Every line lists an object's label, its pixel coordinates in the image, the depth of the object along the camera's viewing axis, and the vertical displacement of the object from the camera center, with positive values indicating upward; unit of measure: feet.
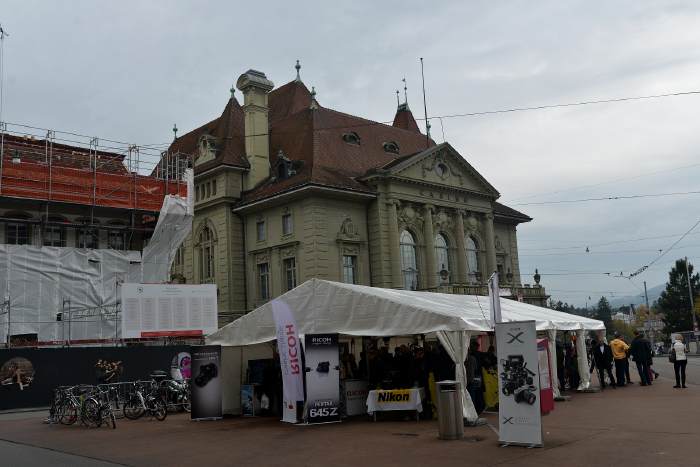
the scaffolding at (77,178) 99.60 +27.30
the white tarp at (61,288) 98.73 +10.54
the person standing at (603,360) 79.77 -3.01
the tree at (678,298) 279.69 +12.87
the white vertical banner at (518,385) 39.68 -2.73
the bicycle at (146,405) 66.33 -4.70
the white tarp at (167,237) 110.63 +18.64
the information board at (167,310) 95.86 +6.27
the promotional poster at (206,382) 64.23 -2.71
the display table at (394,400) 55.62 -4.50
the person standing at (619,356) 80.43 -2.70
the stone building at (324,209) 139.54 +28.77
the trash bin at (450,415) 43.52 -4.57
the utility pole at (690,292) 221.46 +12.95
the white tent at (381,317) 52.75 +2.27
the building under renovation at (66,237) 99.19 +19.11
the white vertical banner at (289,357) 55.11 -0.66
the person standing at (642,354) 78.38 -2.50
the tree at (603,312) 512.63 +17.44
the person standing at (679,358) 72.64 -2.95
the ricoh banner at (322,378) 55.21 -2.41
